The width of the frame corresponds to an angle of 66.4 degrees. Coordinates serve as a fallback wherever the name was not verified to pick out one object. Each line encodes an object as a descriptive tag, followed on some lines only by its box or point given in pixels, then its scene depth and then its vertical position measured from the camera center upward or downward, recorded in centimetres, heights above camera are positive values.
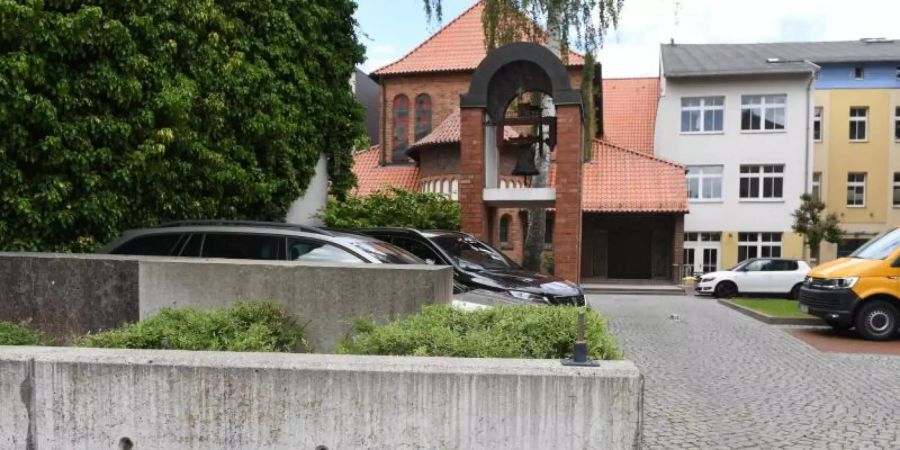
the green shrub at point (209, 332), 448 -82
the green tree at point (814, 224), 2897 -9
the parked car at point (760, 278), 2517 -213
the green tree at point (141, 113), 782 +130
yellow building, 3872 +420
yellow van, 1228 -131
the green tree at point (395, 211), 1529 +9
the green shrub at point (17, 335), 461 -87
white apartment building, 3550 +378
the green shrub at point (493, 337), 413 -75
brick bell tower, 1345 +158
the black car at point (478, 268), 941 -76
